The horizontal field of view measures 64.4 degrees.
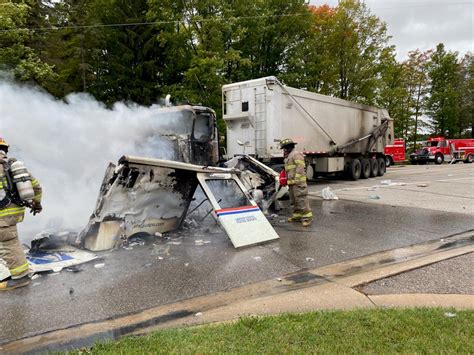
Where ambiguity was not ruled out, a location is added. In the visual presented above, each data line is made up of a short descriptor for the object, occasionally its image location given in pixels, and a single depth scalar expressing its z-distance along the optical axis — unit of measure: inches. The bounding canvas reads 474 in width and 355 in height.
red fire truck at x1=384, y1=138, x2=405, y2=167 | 1136.8
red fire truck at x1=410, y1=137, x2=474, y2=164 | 1171.9
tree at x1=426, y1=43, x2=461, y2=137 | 1472.7
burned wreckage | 220.7
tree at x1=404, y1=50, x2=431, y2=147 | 1462.8
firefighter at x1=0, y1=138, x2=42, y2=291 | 170.1
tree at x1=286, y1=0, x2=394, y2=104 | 873.5
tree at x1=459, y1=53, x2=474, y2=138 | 1535.4
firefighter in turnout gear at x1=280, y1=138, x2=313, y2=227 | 292.4
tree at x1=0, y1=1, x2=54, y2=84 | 551.2
